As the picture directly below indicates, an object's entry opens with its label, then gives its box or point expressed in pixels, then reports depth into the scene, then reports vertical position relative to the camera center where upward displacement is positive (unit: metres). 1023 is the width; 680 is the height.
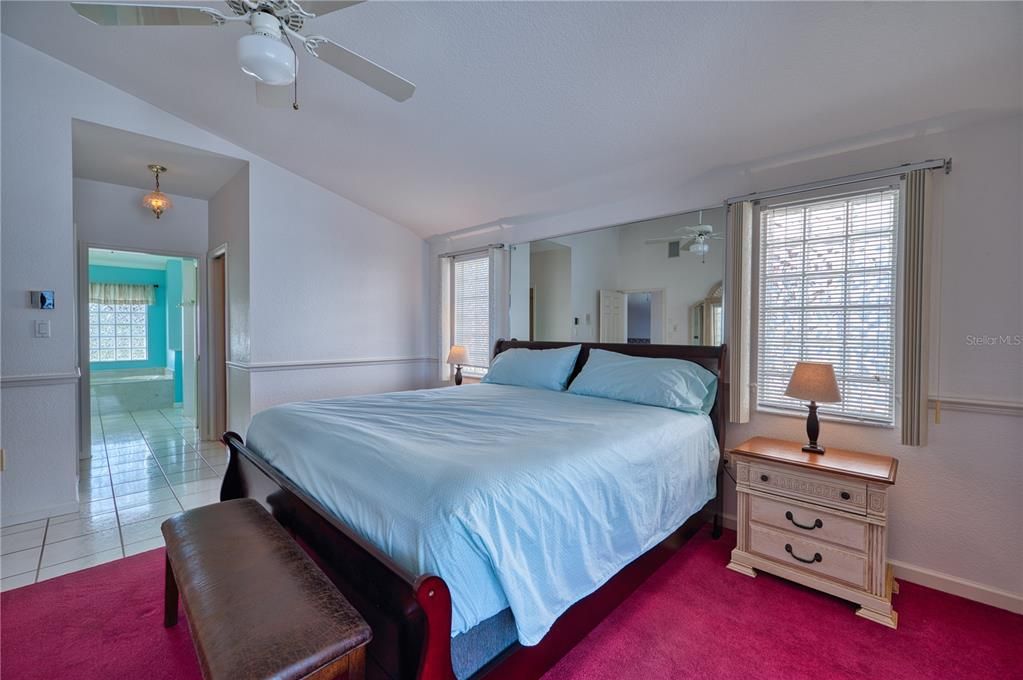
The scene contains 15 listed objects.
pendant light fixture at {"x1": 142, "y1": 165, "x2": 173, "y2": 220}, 3.99 +1.21
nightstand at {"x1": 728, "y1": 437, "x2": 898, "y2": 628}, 1.94 -0.89
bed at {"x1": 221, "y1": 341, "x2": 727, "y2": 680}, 1.19 -0.61
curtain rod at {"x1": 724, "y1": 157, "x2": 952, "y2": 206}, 2.08 +0.81
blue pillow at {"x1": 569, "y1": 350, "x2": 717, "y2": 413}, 2.56 -0.31
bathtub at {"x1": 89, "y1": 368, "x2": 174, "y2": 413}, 6.74 -0.93
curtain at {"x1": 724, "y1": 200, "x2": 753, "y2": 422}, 2.62 +0.17
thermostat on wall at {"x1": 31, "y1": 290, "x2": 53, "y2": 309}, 2.90 +0.23
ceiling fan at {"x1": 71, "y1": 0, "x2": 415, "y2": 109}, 1.61 +1.19
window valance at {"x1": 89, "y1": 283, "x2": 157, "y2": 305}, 7.99 +0.75
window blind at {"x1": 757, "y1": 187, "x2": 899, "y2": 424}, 2.26 +0.20
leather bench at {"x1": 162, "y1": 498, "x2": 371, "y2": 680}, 1.01 -0.73
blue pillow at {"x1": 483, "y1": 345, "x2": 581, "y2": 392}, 3.31 -0.27
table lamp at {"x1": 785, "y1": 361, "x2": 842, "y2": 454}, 2.13 -0.26
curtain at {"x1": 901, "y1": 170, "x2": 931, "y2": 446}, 2.06 +0.12
